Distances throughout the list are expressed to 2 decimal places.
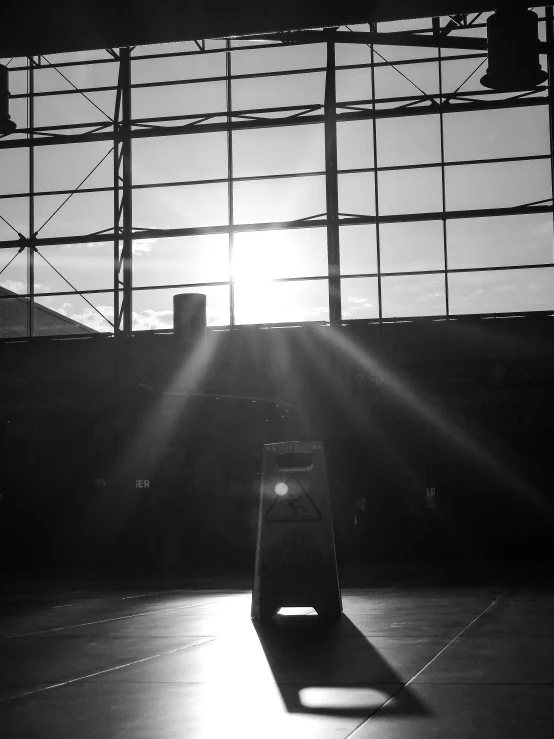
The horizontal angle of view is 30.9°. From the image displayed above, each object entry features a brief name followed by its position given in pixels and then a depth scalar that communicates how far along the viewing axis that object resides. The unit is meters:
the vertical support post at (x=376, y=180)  23.88
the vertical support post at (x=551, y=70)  23.59
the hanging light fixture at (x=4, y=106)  9.17
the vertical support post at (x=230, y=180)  24.47
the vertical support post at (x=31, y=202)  25.25
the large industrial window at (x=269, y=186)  23.75
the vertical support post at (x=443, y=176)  23.50
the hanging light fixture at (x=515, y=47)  7.91
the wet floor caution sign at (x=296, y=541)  9.05
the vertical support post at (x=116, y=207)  25.06
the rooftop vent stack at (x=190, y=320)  20.78
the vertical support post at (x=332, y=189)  24.03
